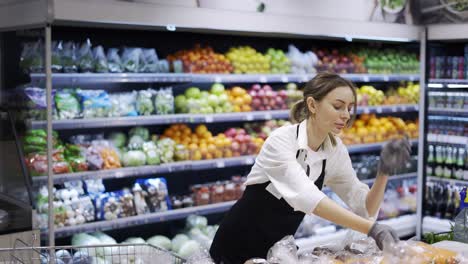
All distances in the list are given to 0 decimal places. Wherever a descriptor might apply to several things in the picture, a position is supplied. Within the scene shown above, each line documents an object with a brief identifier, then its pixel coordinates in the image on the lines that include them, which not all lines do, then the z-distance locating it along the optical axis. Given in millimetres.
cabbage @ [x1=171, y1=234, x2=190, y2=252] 5137
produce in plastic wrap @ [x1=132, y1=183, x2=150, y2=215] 4883
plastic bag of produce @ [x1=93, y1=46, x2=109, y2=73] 4645
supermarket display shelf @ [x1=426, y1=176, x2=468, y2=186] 6525
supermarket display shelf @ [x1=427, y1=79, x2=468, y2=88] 6391
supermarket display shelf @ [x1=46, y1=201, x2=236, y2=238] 4367
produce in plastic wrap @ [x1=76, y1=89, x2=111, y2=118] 4559
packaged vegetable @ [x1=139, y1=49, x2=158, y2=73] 4906
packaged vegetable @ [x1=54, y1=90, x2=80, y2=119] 4422
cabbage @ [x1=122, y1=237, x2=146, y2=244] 4988
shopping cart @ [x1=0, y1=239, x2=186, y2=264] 2217
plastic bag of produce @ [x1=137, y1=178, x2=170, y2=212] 4984
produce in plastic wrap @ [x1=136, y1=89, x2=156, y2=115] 4902
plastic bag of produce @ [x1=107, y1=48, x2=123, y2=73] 4727
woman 2609
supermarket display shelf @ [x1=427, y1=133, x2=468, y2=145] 6545
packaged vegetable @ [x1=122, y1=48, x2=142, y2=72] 4816
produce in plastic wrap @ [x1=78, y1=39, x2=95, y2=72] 4562
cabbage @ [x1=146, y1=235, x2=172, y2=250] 5061
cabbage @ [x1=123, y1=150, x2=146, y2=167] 4797
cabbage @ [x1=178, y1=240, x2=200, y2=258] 5050
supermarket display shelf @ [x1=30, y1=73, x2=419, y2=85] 4416
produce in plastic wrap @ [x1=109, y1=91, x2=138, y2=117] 4723
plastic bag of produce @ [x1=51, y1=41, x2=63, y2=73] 4375
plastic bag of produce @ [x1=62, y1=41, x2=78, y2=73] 4457
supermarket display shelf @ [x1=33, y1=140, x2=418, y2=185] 4336
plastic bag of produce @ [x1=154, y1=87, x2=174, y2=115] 5008
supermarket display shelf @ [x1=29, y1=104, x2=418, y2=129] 4352
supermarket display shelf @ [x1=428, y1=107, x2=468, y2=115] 6428
